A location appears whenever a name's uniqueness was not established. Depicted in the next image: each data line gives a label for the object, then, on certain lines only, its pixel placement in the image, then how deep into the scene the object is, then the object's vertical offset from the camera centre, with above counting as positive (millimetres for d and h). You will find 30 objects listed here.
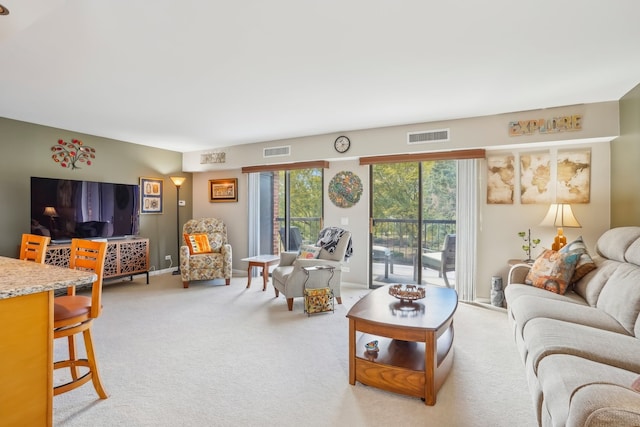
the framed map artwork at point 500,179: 4078 +460
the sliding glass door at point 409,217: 4570 -23
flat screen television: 4348 +93
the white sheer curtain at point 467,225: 4223 -121
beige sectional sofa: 1186 -678
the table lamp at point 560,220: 3527 -48
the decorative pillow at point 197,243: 5246 -450
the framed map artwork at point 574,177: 3703 +442
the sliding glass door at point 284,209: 5496 +115
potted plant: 3874 -319
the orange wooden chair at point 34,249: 2320 -247
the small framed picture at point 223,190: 6125 +483
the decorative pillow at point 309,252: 4273 -476
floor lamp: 5997 +409
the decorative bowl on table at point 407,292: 2602 -621
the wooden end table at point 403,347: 2035 -964
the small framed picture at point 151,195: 5723 +369
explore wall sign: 3600 +1015
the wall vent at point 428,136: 4258 +1041
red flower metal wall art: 4680 +909
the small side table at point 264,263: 4738 -686
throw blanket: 4252 -315
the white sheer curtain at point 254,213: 5902 +35
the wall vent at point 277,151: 5376 +1064
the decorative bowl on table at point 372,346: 2312 -920
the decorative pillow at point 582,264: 2823 -413
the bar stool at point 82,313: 1860 -560
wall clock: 4875 +1062
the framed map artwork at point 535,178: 3902 +453
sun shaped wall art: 5008 +405
